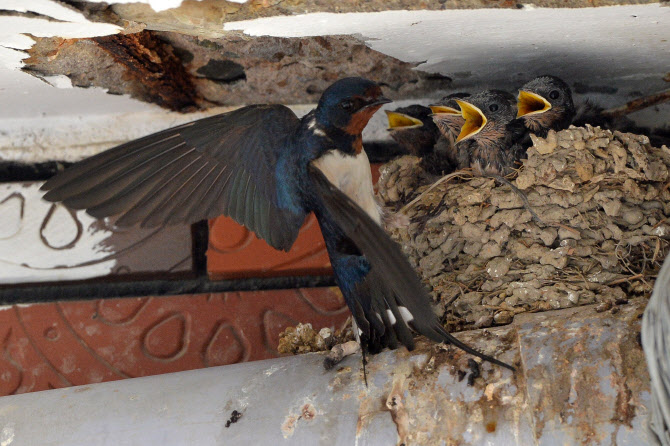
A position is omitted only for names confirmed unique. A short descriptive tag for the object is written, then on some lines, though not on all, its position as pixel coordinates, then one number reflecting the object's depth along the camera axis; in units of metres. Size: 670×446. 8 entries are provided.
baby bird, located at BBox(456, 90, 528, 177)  3.07
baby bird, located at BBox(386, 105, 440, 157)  3.11
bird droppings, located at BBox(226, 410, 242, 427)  2.95
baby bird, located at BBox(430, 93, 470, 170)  3.08
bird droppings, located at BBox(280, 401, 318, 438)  2.95
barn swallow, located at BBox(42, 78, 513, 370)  3.00
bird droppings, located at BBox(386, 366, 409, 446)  2.94
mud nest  3.00
